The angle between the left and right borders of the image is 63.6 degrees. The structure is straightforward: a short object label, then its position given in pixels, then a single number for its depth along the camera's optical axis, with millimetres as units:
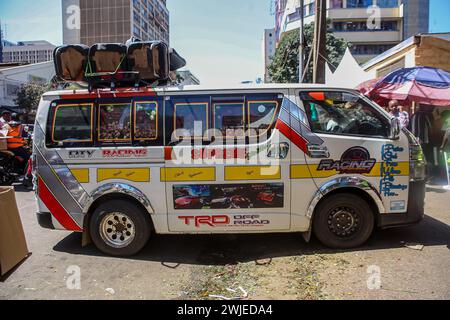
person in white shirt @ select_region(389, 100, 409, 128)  8719
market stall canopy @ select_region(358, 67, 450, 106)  8547
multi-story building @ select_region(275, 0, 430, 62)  58781
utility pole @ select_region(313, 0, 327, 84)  9180
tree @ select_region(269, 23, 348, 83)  28797
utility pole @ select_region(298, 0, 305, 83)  13890
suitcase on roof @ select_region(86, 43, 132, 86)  4840
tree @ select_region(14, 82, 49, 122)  35312
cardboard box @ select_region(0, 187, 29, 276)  3828
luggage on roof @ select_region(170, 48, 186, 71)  5298
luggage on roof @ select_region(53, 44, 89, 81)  4875
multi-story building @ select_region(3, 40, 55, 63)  96250
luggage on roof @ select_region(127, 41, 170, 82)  4797
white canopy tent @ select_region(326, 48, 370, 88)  11810
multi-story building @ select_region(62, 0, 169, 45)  96188
